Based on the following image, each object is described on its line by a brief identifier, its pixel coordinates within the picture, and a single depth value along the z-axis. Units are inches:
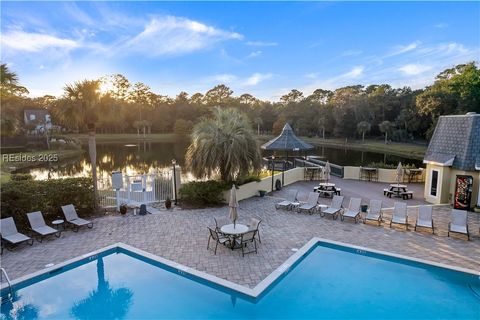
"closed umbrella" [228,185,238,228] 325.7
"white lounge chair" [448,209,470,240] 358.1
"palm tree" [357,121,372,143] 1900.8
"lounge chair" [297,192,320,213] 455.7
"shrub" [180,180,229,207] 487.8
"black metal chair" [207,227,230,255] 320.9
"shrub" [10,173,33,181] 563.2
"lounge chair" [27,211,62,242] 338.3
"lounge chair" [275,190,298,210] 476.4
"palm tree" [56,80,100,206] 454.9
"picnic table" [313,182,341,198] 571.1
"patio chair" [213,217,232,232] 335.0
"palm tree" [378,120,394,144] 1849.2
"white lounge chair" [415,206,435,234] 374.0
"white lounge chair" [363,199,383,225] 403.5
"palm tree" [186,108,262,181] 475.5
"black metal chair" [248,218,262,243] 328.2
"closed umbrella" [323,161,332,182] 598.2
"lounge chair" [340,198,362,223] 418.9
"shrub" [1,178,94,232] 348.7
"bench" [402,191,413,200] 554.9
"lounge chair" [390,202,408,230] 389.6
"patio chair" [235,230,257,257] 315.3
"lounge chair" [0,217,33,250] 313.6
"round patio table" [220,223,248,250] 315.6
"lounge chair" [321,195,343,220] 428.8
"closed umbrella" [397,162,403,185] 548.7
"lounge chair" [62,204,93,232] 374.0
